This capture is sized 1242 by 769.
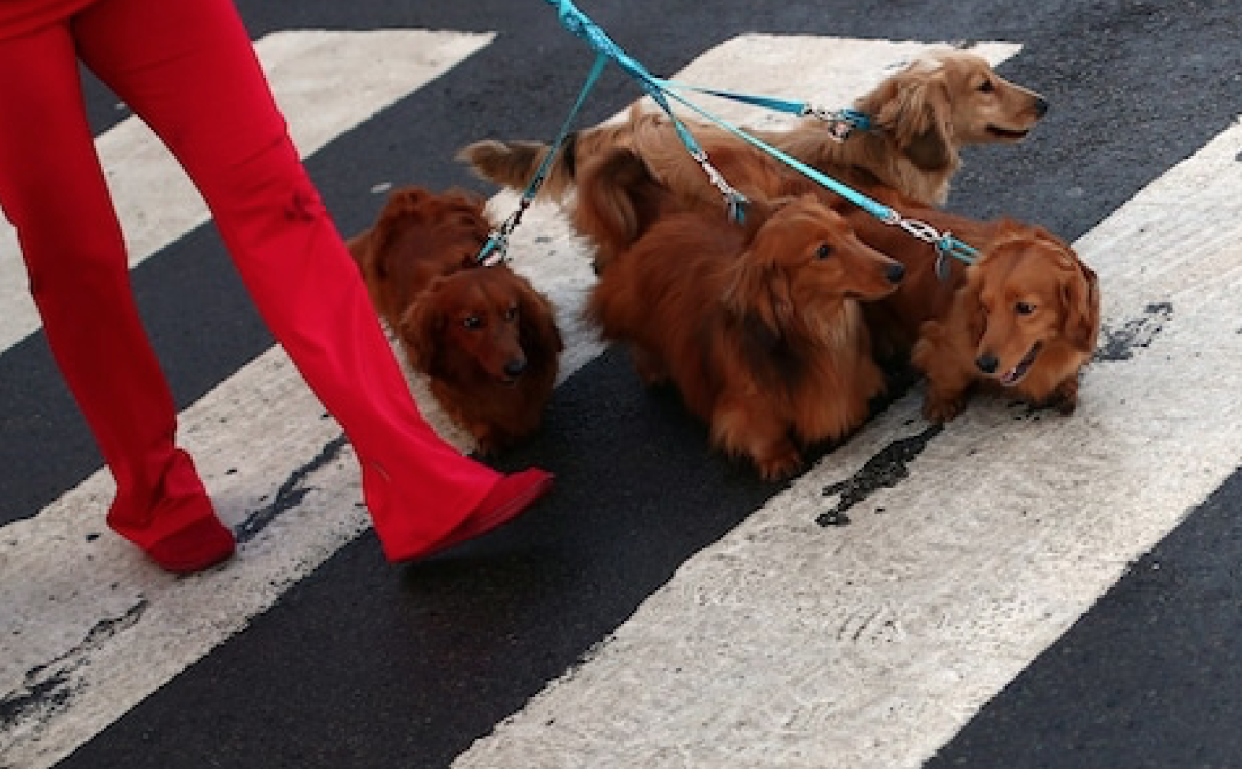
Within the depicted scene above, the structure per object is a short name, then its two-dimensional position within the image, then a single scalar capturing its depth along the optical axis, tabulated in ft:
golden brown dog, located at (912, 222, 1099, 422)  13.50
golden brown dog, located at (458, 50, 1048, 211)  16.87
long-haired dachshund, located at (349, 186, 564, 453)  15.25
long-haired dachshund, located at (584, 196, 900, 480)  13.94
